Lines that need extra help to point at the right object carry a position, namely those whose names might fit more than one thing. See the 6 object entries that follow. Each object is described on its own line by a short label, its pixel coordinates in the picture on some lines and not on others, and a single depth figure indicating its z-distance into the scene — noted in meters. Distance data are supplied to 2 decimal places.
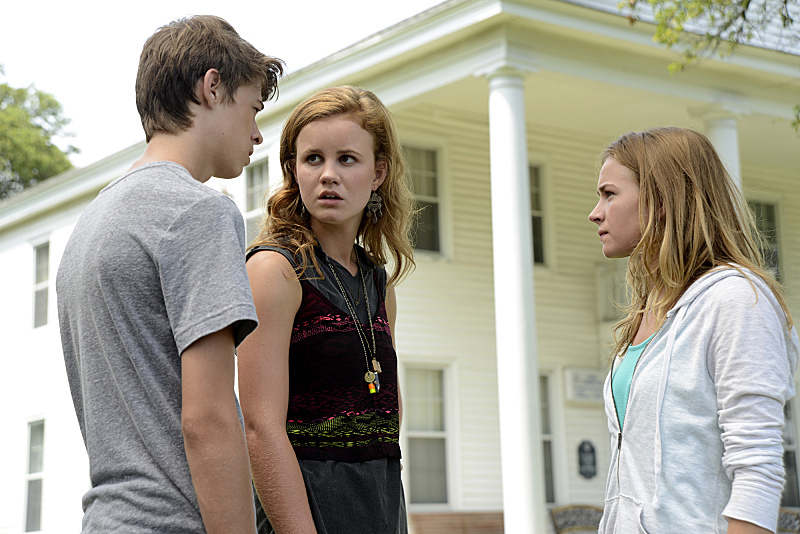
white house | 10.38
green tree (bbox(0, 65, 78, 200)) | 39.00
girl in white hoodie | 2.45
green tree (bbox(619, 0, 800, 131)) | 9.11
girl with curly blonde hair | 2.49
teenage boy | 1.96
